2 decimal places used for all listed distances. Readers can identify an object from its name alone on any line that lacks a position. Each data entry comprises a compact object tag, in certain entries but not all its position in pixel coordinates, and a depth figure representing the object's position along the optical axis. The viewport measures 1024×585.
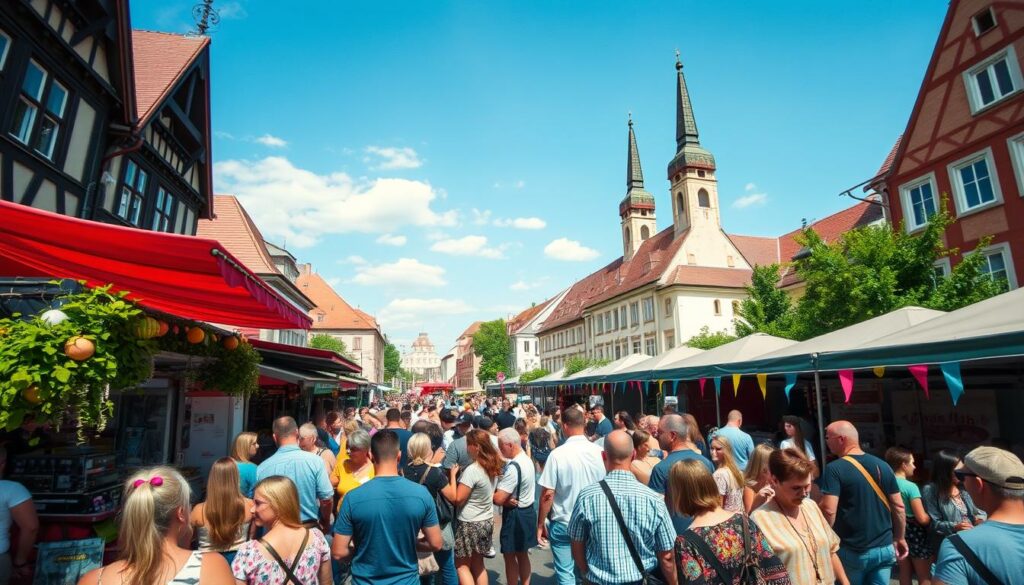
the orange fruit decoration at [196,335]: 5.69
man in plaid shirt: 3.46
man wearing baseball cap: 2.28
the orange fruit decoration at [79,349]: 3.75
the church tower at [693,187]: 46.28
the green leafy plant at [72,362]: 3.63
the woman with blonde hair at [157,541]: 2.23
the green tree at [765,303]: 24.31
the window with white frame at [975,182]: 16.11
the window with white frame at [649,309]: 42.44
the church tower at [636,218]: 59.94
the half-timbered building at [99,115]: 8.41
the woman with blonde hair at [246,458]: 5.11
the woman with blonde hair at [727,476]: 4.91
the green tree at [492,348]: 80.81
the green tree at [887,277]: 13.57
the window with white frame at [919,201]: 18.22
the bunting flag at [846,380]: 7.46
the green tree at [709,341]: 30.27
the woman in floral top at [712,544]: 2.86
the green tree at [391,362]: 100.50
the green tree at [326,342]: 47.38
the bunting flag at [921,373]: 6.15
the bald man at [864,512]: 4.06
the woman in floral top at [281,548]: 2.85
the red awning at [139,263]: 4.07
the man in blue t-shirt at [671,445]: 4.87
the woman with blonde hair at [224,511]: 3.43
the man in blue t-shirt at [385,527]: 3.56
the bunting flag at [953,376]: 5.74
